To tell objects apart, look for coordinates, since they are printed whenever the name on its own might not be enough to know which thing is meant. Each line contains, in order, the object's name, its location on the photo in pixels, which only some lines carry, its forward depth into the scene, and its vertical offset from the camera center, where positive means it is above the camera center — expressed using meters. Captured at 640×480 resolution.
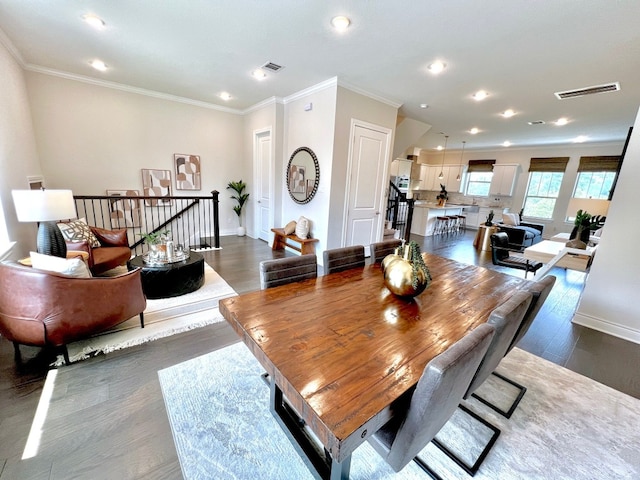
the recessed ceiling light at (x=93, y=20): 2.56 +1.48
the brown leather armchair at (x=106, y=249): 3.06 -1.02
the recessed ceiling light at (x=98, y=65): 3.68 +1.51
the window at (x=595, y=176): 7.19 +0.70
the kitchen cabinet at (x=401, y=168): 8.62 +0.71
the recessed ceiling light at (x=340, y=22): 2.34 +1.47
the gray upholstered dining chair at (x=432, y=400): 0.81 -0.69
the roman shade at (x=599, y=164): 7.11 +1.03
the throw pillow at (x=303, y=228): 4.53 -0.79
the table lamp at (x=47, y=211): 2.21 -0.39
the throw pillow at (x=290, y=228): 4.83 -0.85
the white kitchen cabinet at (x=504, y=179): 8.70 +0.54
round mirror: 4.40 +0.13
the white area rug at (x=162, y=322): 2.10 -1.40
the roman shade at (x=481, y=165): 9.33 +1.03
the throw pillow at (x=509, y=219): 6.88 -0.63
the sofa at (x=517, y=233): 5.59 -0.82
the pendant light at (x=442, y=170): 10.36 +0.84
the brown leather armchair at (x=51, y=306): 1.70 -0.95
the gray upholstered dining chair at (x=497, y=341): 1.12 -0.66
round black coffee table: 2.78 -1.11
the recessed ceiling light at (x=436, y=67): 3.10 +1.49
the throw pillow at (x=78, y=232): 3.14 -0.78
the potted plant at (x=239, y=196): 6.16 -0.42
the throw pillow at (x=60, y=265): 1.89 -0.71
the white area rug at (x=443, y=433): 1.33 -1.41
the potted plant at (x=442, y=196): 8.90 -0.17
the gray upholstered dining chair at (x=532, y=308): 1.44 -0.62
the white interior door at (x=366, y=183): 4.36 +0.07
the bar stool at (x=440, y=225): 7.80 -1.04
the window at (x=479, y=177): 9.45 +0.62
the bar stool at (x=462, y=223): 8.98 -1.07
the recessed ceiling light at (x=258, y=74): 3.66 +1.52
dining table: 0.81 -0.67
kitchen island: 7.49 -0.79
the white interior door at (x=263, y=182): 5.45 -0.05
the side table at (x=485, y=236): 6.15 -1.01
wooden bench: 4.48 -1.10
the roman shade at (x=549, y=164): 7.87 +1.04
